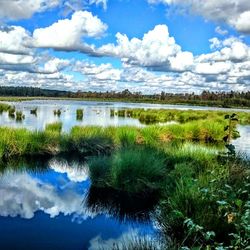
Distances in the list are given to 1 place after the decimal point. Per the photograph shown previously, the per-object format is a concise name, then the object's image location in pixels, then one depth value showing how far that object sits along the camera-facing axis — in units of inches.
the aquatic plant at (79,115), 1373.9
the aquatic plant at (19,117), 1207.5
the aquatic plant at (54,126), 757.5
